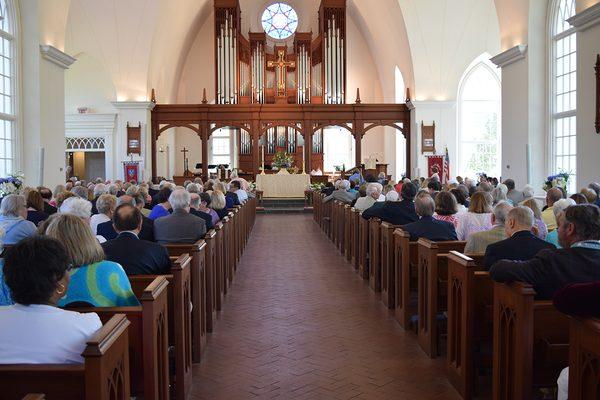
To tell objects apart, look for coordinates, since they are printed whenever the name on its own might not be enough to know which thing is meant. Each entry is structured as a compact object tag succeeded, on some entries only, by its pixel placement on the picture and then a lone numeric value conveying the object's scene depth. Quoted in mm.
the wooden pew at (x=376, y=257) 7227
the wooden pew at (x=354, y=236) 8922
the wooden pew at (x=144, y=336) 3141
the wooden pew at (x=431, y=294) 4859
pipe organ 24047
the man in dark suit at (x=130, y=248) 4148
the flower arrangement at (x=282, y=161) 21580
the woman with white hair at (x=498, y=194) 7387
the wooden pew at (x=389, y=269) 6457
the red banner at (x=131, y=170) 19641
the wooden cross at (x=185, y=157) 23656
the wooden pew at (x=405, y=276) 5711
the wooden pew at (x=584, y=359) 2457
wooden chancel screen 24047
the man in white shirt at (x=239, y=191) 12930
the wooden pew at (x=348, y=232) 9641
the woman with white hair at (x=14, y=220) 5543
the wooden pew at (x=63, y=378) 2219
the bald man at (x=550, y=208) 6250
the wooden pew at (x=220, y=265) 6577
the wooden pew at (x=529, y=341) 3172
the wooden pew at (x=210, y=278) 5750
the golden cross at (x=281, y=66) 24922
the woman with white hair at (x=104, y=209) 5980
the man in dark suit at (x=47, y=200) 8093
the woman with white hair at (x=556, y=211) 5234
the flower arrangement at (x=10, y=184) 10484
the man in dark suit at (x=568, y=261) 3148
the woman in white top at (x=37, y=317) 2330
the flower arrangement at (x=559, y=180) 10430
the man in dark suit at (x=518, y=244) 3889
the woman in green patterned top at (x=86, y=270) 3209
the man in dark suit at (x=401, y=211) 7492
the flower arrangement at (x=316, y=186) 18242
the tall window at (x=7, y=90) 11773
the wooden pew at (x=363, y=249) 8172
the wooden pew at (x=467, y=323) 3955
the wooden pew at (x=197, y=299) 4875
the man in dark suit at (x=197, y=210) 7160
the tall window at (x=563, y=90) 11922
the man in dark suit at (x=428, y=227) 5910
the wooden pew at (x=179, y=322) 3979
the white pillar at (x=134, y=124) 19750
